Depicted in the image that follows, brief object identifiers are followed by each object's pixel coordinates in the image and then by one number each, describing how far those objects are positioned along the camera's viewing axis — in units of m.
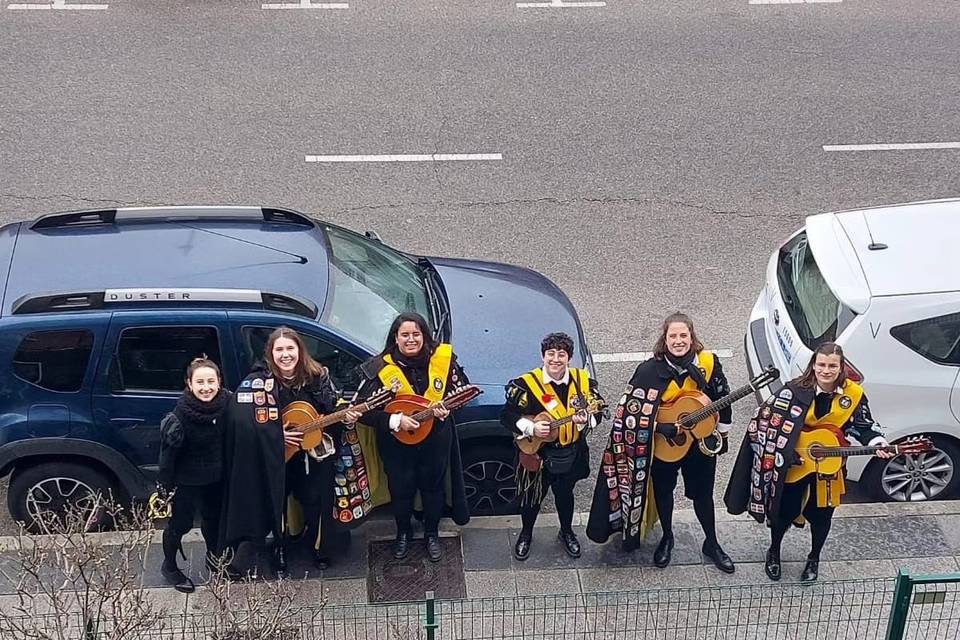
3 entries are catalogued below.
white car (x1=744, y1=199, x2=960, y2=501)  7.33
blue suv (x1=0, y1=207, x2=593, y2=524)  6.89
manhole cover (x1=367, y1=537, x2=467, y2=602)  6.90
